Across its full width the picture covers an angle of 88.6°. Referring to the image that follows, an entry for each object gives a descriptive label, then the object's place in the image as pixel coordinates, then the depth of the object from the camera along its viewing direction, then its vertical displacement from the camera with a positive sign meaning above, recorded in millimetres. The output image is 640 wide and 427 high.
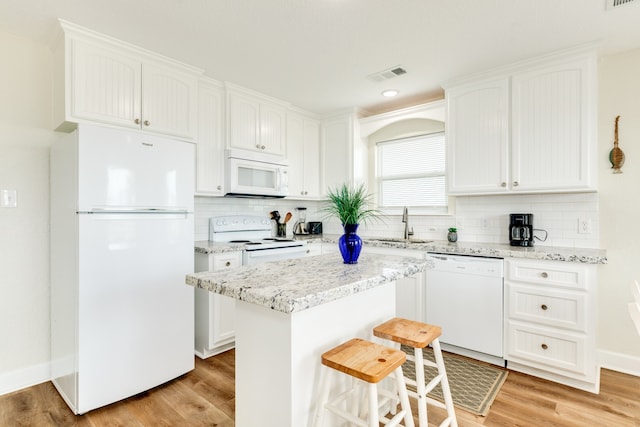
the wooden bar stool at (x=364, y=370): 1179 -576
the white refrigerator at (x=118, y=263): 1969 -334
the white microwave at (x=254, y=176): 3141 +374
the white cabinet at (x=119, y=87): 2148 +916
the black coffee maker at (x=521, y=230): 2725 -149
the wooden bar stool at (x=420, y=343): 1483 -595
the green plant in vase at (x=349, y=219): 1713 -36
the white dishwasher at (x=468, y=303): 2553 -752
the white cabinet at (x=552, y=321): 2207 -774
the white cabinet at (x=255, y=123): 3201 +927
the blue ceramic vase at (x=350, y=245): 1773 -179
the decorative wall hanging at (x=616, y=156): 2504 +429
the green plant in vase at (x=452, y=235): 3178 -222
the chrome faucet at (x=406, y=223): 3570 -120
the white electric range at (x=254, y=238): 2979 -283
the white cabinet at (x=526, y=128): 2438 +692
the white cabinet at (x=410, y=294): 2947 -755
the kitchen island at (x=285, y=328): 1205 -485
